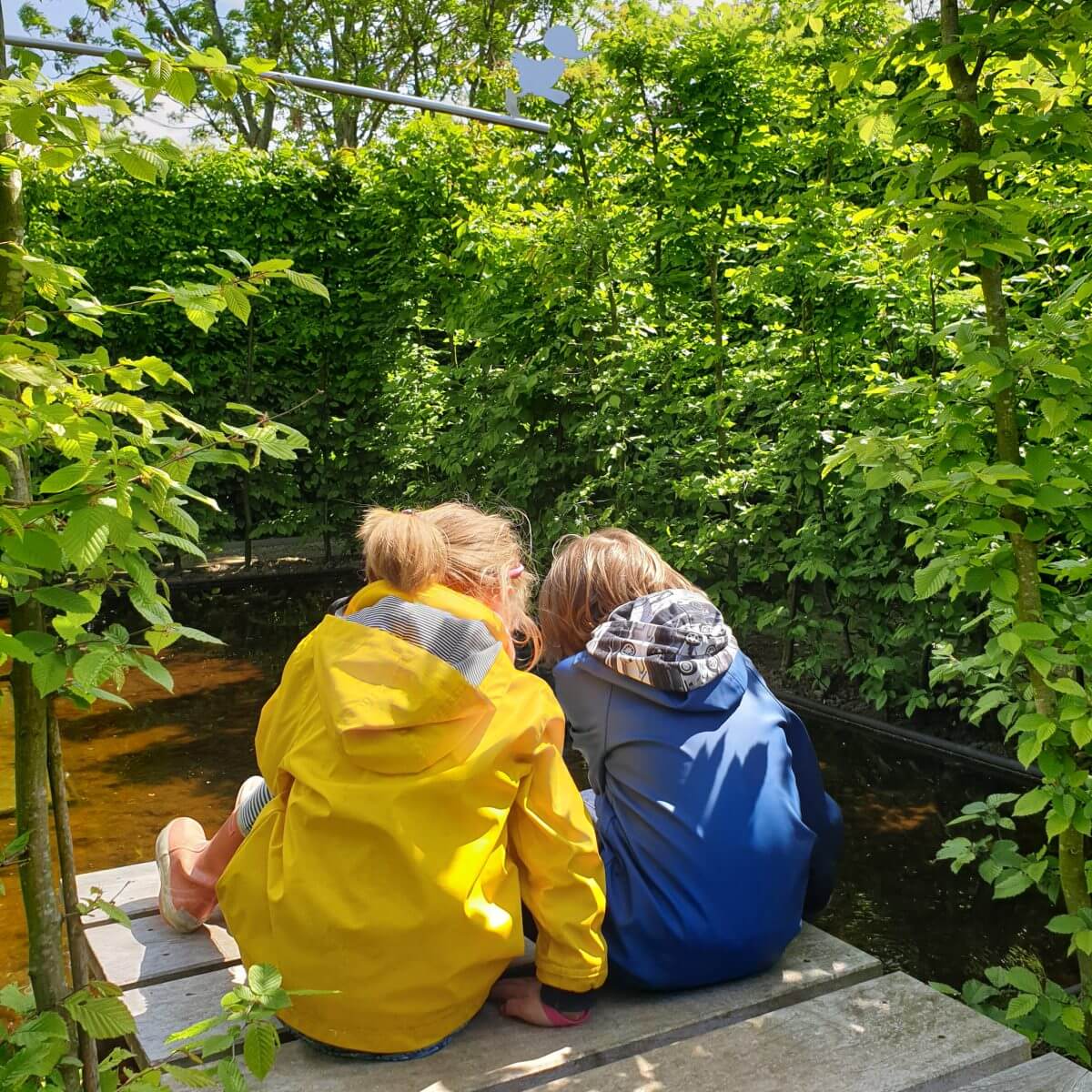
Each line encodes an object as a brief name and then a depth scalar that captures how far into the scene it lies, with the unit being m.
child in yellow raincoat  1.86
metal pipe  5.92
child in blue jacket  2.07
